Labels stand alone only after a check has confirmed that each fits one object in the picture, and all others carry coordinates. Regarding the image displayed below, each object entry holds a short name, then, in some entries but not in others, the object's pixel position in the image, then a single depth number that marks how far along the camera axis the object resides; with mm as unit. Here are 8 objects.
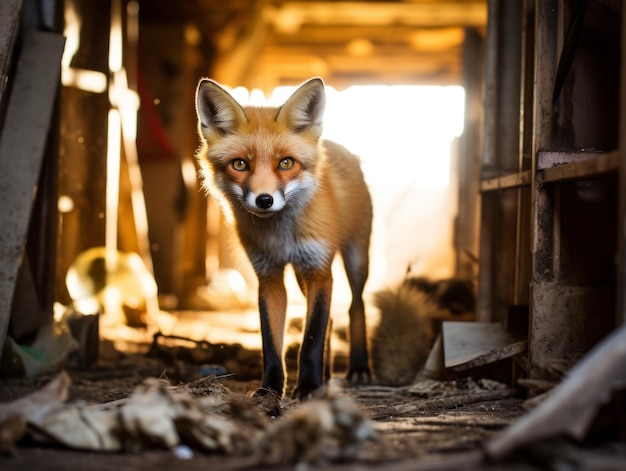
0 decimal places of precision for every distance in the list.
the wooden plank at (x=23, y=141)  3514
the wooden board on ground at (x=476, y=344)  3283
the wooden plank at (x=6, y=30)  3322
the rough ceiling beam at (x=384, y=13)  9484
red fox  3252
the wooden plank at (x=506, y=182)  3299
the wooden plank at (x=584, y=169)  2199
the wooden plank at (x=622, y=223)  2049
